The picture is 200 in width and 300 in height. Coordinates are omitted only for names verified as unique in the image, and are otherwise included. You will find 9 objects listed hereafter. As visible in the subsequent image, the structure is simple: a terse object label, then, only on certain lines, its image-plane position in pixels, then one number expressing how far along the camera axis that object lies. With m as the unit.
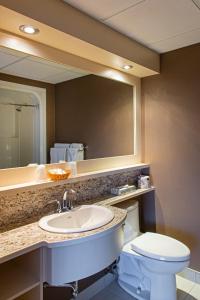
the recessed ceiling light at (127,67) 2.09
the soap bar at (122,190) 2.04
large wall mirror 1.53
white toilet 1.67
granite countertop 1.08
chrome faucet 1.61
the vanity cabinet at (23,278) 1.12
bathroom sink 1.32
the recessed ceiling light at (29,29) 1.34
